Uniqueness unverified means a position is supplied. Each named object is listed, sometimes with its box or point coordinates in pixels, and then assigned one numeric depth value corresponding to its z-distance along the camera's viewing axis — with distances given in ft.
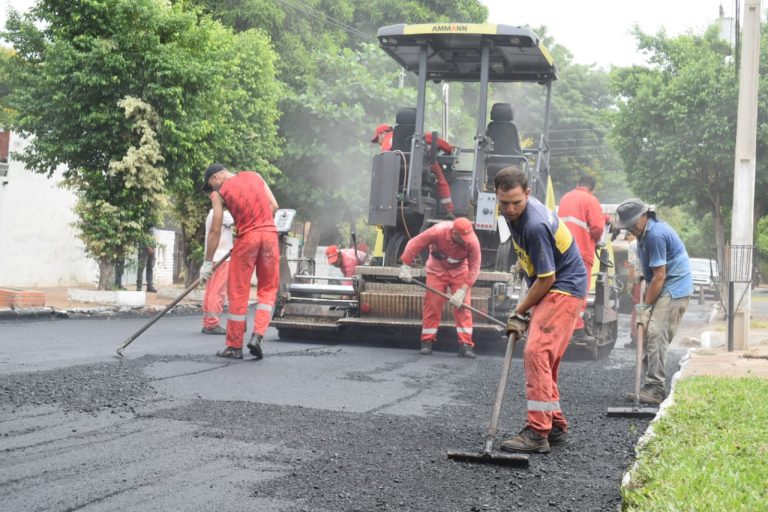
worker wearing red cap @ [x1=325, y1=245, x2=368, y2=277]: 40.09
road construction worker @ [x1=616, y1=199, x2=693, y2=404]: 22.30
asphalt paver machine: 31.91
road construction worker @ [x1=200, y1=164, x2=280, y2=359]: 27.48
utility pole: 37.73
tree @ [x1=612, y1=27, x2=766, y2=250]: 70.95
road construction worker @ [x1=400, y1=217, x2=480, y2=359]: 30.50
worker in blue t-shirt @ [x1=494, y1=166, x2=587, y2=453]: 16.15
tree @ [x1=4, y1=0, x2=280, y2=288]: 44.39
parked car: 93.61
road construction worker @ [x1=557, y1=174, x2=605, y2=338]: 31.94
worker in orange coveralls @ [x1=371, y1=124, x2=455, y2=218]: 32.94
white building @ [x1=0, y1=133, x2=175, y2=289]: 63.72
